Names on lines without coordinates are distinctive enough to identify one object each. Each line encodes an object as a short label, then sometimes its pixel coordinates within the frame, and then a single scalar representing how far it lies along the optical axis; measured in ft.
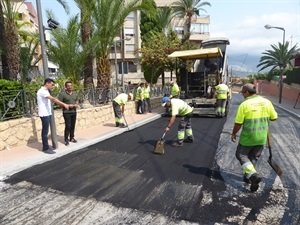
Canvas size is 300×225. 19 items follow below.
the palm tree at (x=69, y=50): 36.60
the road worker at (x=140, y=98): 41.78
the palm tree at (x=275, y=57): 118.01
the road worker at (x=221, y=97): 37.53
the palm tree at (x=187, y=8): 96.94
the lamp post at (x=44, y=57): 19.47
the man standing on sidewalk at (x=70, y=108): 22.27
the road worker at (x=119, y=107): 30.07
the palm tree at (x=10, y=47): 28.78
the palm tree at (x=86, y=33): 37.06
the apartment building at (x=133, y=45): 120.47
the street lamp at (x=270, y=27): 63.46
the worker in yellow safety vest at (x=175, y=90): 39.93
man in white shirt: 19.52
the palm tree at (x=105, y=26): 37.55
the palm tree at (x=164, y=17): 101.65
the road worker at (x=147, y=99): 43.19
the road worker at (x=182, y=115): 20.31
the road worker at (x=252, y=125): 12.92
